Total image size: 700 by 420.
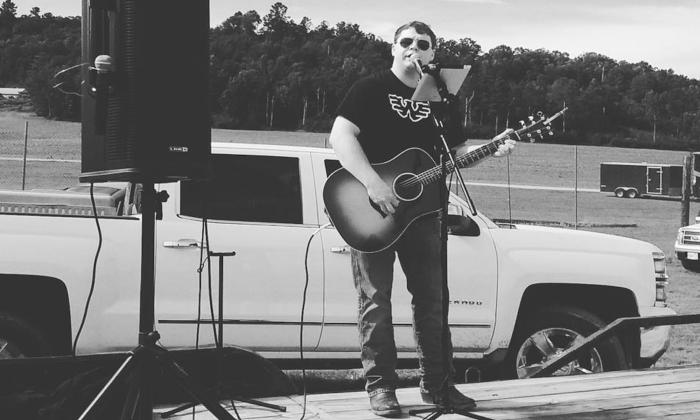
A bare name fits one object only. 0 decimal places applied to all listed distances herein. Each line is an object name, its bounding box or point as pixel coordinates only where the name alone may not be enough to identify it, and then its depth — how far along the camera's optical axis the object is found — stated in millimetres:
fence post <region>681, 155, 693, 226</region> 15911
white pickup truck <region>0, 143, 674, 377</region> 5207
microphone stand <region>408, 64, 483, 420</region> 3902
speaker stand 3385
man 4227
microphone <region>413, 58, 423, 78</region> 4011
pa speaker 3383
